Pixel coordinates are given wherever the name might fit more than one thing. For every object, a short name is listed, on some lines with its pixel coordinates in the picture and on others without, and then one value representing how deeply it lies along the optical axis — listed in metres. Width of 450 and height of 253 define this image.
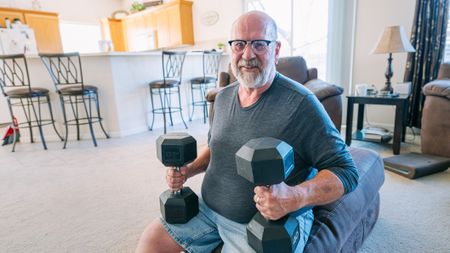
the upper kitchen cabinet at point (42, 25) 4.91
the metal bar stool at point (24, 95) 2.98
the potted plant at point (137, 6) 6.20
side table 2.34
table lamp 2.45
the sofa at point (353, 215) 0.82
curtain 2.67
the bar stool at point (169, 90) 3.84
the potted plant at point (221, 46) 4.84
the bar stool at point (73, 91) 3.06
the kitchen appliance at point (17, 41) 4.61
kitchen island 3.32
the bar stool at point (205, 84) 4.32
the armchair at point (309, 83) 2.28
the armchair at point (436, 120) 2.11
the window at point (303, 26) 3.70
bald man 0.74
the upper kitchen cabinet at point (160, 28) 5.43
